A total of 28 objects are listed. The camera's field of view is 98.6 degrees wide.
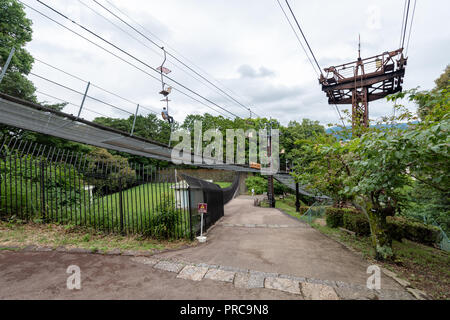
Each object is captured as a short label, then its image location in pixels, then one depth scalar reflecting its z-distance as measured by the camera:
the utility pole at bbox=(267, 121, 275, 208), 15.95
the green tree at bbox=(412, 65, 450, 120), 3.14
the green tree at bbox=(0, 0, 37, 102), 13.55
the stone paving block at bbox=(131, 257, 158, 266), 4.04
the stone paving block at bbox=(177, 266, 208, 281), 3.57
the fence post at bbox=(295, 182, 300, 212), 15.34
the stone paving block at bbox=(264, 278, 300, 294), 3.27
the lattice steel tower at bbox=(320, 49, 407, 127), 12.26
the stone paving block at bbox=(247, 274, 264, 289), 3.35
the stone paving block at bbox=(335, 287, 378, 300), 3.14
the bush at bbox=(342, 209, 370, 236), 7.80
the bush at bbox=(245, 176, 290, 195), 28.96
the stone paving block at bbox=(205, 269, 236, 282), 3.57
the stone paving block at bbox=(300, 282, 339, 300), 3.08
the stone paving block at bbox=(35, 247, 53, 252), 4.29
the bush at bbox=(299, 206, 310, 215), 13.94
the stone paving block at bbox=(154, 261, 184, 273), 3.84
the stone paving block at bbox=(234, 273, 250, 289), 3.38
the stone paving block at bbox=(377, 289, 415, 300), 3.21
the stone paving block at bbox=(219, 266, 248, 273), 3.94
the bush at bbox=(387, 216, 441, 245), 8.22
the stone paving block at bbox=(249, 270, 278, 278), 3.74
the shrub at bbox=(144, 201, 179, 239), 5.43
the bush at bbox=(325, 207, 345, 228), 9.36
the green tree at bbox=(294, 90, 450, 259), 2.76
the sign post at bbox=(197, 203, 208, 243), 5.70
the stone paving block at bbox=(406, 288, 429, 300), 3.30
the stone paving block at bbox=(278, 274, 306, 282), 3.64
